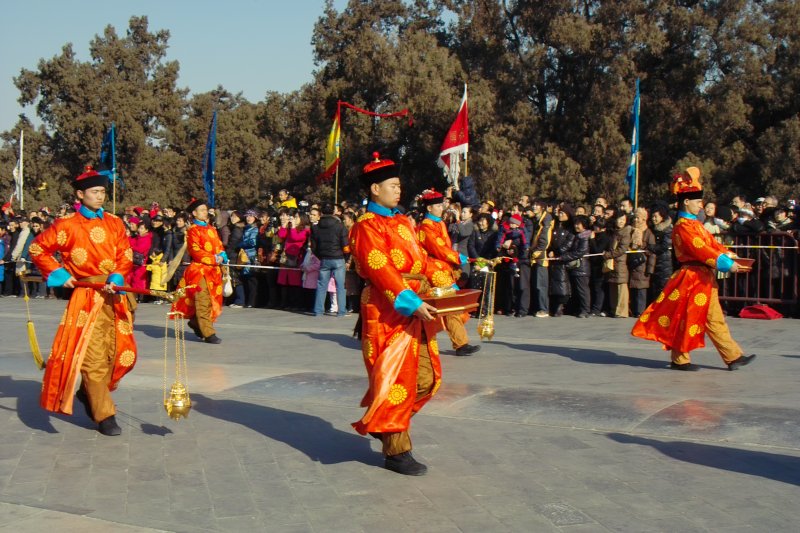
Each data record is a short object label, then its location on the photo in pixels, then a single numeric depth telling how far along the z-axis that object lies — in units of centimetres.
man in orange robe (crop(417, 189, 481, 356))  967
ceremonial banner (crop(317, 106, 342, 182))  2113
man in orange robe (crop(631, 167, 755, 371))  927
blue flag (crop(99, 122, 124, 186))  2428
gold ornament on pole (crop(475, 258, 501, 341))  1009
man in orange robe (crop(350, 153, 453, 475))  573
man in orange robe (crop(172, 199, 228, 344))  1220
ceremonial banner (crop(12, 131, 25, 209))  3414
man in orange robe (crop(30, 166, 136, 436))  691
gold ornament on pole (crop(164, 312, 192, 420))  646
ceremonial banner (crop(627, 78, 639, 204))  1734
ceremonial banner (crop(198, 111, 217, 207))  2181
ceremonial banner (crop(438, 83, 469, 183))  1897
